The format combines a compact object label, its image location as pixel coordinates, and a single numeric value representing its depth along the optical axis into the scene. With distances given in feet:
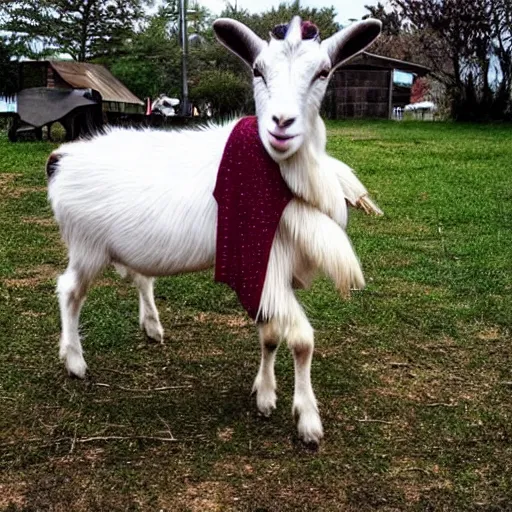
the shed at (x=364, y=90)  83.56
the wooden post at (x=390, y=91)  83.71
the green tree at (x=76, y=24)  96.99
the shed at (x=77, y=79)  58.08
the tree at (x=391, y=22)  89.35
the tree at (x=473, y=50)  74.79
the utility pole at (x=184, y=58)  64.90
